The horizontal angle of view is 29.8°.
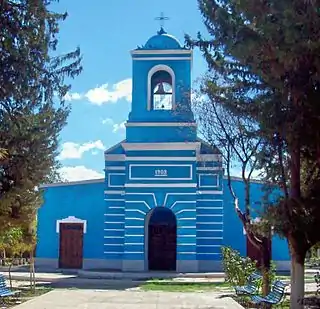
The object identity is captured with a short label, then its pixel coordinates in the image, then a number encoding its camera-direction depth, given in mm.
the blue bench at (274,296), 14016
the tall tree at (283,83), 8344
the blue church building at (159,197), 29953
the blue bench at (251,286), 16781
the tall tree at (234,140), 14806
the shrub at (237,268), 18844
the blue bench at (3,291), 15095
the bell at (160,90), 31675
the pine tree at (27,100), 11461
